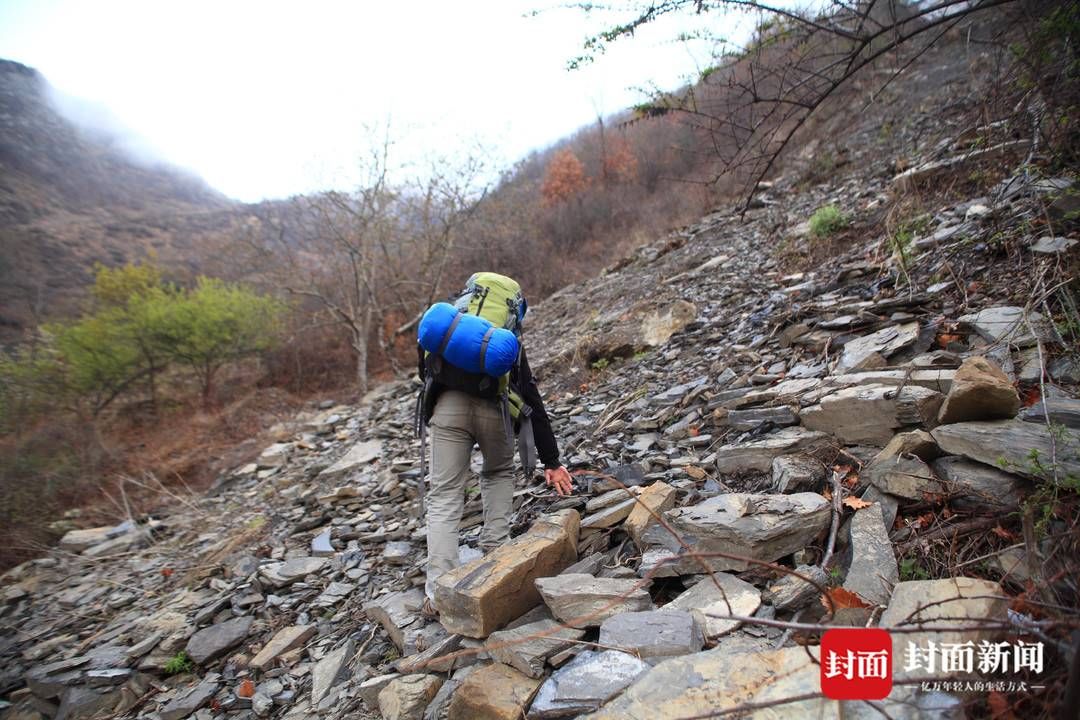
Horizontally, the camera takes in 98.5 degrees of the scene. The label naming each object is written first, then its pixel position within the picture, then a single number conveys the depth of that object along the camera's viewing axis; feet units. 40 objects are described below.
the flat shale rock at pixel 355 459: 17.69
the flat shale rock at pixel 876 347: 9.61
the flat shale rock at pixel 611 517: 8.02
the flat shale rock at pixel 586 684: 4.69
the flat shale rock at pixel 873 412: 7.28
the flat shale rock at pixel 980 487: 5.59
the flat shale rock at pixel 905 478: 6.20
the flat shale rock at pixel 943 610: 3.88
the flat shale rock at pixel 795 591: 5.40
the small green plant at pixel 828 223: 19.31
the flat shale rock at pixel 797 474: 7.27
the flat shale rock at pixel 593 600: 5.76
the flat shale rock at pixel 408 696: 5.95
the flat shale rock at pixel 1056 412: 5.85
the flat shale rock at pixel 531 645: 5.42
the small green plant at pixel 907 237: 12.93
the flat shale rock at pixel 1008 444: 5.39
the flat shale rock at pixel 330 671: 7.86
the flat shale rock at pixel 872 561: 5.15
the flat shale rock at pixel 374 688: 6.66
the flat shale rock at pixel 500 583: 6.25
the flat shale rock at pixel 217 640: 9.92
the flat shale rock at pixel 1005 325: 8.07
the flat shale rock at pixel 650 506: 7.33
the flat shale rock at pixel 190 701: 8.72
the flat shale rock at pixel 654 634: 4.97
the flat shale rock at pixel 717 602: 5.24
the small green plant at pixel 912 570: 5.34
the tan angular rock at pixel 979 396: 6.22
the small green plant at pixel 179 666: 9.89
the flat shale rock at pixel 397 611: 8.02
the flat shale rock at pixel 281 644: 9.20
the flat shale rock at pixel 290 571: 11.50
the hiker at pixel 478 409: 7.32
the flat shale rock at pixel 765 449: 8.17
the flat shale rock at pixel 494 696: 5.00
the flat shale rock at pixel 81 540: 18.41
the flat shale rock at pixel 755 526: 6.16
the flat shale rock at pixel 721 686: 3.93
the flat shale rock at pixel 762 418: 9.04
